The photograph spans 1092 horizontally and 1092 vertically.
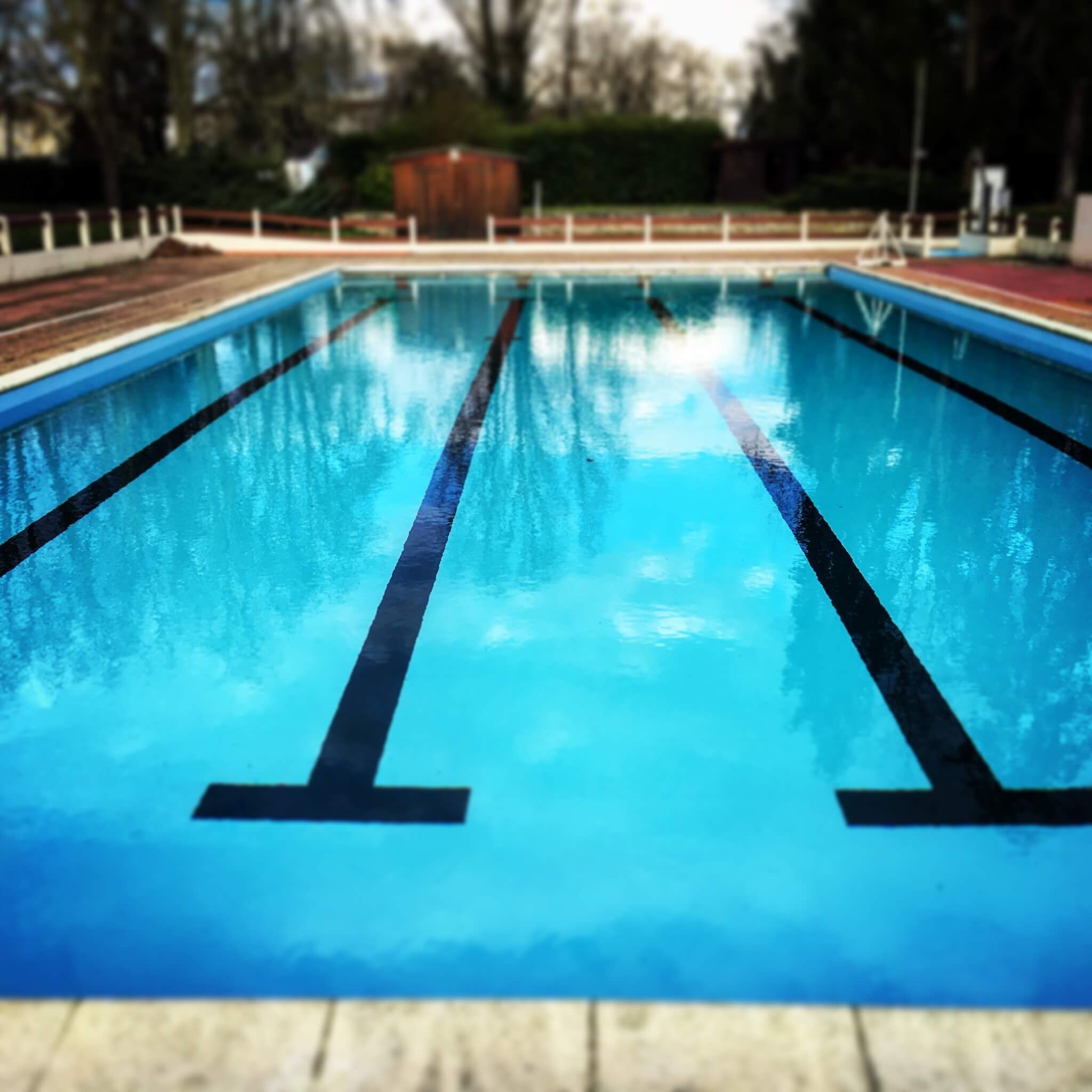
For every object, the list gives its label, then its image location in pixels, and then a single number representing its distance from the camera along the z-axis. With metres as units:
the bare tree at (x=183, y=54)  26.03
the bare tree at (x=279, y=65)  28.58
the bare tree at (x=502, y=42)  36.75
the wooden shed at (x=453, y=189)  26.34
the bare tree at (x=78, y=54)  23.33
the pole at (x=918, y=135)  23.88
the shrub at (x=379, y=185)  30.58
